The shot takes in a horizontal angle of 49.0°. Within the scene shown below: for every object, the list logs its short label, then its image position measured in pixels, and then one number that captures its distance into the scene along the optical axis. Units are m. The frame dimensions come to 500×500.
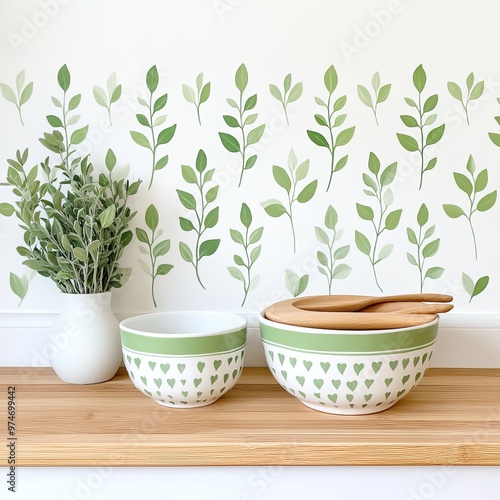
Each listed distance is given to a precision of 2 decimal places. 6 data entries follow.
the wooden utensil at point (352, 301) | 0.85
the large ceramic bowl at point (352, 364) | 0.72
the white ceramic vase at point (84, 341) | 0.89
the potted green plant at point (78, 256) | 0.89
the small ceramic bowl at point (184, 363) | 0.76
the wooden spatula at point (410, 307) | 0.80
